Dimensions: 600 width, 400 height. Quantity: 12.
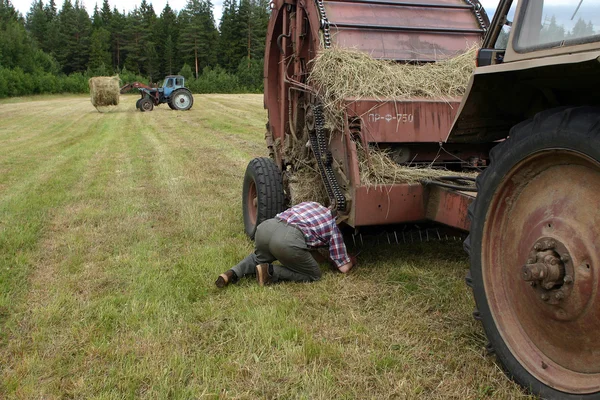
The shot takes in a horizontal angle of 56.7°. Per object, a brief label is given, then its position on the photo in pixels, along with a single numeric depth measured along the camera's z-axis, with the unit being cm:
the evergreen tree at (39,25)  8664
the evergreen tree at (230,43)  7244
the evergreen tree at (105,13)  9438
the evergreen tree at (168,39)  7725
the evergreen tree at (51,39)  8188
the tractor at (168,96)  3039
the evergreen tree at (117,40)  8481
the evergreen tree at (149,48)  7838
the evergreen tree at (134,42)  8006
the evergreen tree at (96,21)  9088
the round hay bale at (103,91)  3014
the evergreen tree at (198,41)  7469
